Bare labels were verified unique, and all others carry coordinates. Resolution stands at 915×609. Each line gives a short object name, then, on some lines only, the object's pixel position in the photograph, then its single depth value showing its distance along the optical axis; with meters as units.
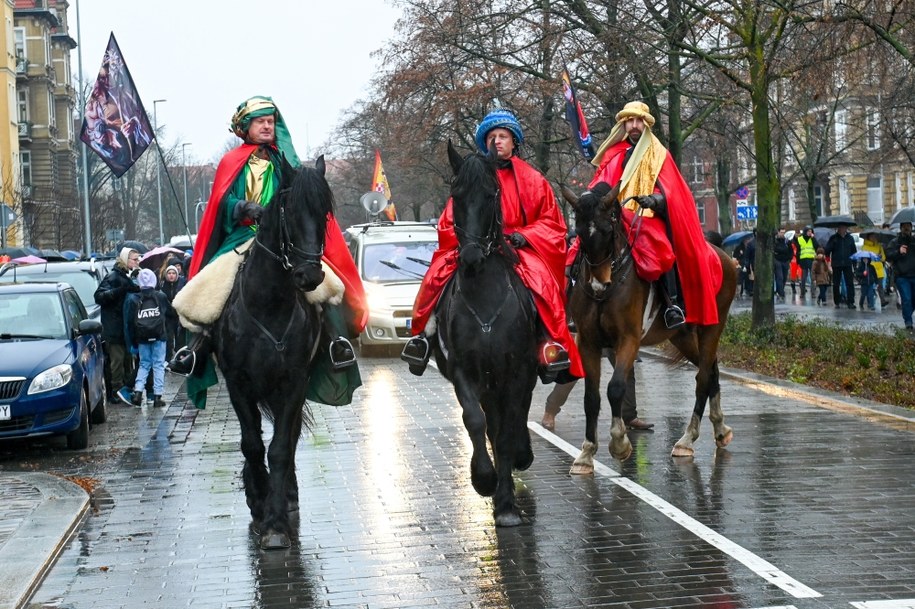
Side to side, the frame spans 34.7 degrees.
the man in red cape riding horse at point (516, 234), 9.71
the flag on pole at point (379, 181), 55.34
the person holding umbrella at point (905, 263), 27.11
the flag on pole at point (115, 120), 22.12
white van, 25.06
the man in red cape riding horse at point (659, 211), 11.30
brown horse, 10.55
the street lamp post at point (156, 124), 82.85
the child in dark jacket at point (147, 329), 18.19
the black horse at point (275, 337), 8.43
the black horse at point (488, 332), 8.84
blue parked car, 13.71
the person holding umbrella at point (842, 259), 34.88
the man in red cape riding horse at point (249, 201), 9.56
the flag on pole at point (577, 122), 18.33
